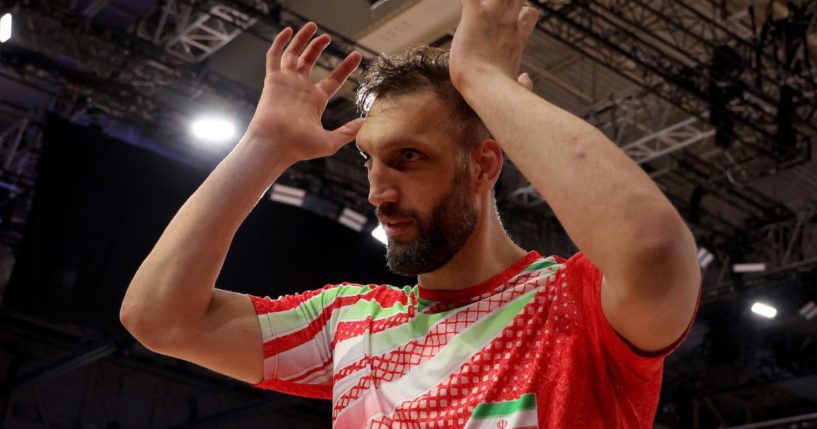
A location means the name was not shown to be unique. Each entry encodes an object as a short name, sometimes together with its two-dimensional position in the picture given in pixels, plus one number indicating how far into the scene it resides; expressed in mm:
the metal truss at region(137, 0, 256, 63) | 8539
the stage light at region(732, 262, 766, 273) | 10877
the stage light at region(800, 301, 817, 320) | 11383
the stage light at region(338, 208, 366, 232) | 10445
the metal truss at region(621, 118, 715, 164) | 9750
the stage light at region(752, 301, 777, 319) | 11797
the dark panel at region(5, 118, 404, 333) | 8422
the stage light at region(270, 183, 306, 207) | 9977
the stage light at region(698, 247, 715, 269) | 10625
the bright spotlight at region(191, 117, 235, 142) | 9414
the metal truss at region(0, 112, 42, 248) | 10266
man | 1305
